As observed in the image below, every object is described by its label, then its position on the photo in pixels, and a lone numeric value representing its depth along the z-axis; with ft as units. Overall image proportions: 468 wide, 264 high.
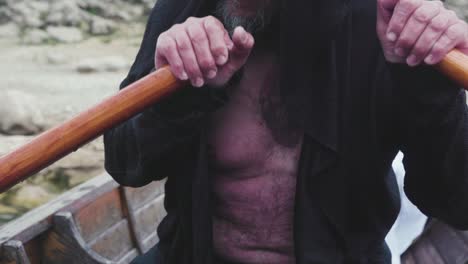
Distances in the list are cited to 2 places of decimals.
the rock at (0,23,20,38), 47.52
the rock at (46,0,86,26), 49.37
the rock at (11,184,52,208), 21.34
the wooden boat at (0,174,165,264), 8.87
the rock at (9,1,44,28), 48.91
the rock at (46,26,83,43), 46.39
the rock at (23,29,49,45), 46.01
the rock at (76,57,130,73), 39.22
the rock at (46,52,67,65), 41.39
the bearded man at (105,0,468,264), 5.32
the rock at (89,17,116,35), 49.08
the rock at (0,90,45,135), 26.55
